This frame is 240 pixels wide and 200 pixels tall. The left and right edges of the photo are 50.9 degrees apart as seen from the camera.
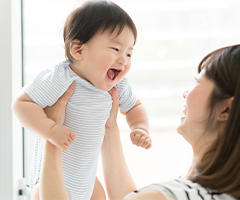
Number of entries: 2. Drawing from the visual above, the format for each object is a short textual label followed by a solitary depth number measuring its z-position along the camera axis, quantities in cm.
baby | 81
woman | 57
